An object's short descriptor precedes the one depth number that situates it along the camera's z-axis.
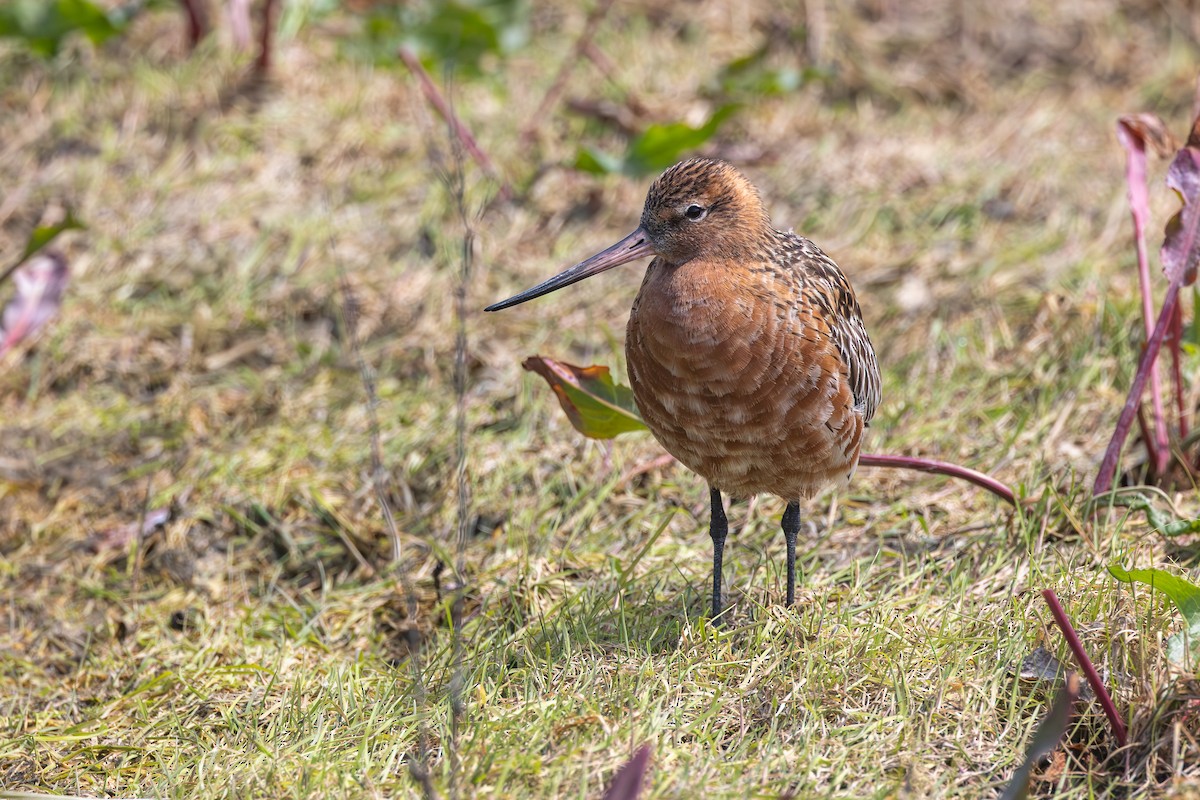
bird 6.57
